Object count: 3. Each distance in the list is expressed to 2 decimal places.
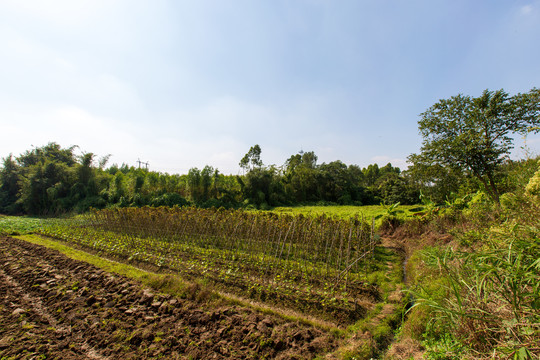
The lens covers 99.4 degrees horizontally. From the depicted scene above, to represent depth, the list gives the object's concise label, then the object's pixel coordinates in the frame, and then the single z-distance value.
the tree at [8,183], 29.01
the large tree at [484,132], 8.55
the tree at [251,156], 27.23
